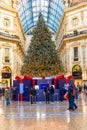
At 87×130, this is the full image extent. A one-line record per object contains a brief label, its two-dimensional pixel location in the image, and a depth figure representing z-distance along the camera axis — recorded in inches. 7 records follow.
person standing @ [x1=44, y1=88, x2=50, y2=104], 600.6
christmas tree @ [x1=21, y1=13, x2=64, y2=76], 829.3
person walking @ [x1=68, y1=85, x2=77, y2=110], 396.6
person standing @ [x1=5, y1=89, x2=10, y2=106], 552.8
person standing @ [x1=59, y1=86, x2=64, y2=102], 654.0
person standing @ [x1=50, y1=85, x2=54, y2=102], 610.9
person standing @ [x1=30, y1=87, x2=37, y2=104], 593.2
